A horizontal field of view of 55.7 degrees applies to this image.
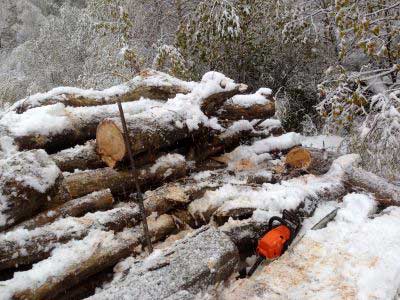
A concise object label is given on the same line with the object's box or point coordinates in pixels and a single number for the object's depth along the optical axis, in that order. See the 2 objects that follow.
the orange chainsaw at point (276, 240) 3.22
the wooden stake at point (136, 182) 3.44
